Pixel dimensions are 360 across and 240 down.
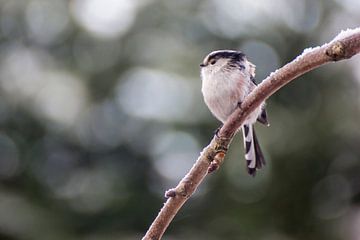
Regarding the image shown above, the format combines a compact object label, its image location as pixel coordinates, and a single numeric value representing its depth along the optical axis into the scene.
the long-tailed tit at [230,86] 4.18
